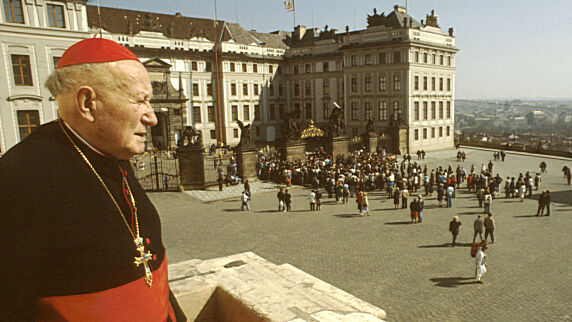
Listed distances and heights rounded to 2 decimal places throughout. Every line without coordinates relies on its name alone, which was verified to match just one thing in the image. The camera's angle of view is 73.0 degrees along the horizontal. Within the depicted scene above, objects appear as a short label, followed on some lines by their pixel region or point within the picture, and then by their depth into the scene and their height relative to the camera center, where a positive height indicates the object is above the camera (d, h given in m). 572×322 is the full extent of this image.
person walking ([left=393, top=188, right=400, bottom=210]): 20.72 -4.62
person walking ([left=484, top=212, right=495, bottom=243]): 14.93 -4.54
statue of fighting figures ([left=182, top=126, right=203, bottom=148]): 26.44 -1.17
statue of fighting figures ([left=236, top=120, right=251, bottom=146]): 28.26 -1.40
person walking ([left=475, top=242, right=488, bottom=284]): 11.55 -4.64
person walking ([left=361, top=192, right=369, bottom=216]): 19.42 -4.68
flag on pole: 54.31 +15.51
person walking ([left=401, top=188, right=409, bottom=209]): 21.02 -4.73
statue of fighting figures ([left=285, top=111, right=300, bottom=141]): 32.05 -1.14
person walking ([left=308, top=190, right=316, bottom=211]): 20.92 -4.61
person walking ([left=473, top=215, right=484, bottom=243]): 14.80 -4.53
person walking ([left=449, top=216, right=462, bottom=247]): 14.73 -4.52
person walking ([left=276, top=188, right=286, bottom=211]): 20.91 -4.55
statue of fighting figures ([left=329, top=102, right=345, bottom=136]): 35.84 -0.90
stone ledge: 4.34 -2.27
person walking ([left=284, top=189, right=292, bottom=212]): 20.86 -4.49
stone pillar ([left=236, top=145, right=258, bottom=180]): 28.61 -3.26
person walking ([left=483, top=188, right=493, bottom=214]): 19.25 -4.68
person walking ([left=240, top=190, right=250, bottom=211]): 20.98 -4.55
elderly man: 1.69 -0.40
